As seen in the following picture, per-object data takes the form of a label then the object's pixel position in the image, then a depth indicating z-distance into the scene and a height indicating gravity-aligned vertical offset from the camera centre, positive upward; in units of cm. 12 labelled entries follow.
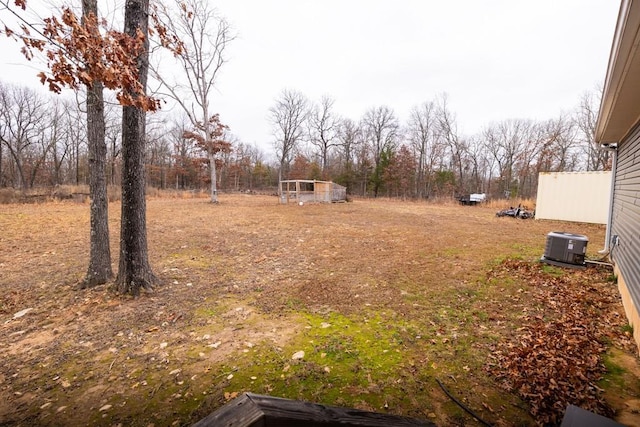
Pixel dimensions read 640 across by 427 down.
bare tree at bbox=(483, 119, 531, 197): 3116 +634
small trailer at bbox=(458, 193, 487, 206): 2366 -7
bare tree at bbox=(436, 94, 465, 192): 3219 +727
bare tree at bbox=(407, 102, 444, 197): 3291 +561
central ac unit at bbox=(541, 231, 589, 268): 539 -94
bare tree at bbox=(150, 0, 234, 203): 1791 +756
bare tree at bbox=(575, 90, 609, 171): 2484 +677
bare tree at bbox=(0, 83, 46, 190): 2594 +611
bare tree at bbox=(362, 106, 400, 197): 3472 +846
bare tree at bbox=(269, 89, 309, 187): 3312 +901
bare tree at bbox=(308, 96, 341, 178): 3612 +824
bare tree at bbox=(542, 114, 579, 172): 2772 +536
